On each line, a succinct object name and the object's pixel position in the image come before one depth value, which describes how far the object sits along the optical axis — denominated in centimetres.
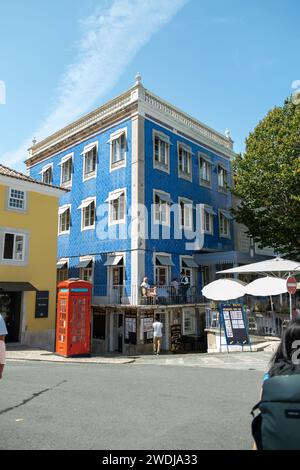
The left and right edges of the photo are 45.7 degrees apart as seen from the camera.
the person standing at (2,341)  552
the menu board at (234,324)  1458
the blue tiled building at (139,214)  2105
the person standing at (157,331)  1639
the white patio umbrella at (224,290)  1554
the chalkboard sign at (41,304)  1849
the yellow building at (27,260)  1791
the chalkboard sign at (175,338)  2136
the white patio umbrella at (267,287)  1462
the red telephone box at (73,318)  1460
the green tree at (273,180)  2022
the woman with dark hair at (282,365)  244
